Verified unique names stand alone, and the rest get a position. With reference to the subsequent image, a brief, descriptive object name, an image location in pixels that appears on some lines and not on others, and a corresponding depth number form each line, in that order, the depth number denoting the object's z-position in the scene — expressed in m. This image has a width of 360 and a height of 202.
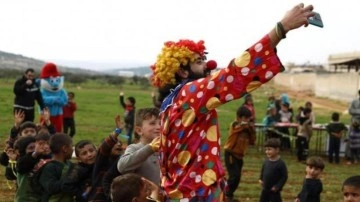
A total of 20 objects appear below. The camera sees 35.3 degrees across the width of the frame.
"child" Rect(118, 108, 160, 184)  3.86
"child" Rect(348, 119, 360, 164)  12.91
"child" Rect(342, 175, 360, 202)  3.95
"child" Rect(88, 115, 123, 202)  4.44
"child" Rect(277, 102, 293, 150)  14.66
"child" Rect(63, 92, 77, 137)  14.03
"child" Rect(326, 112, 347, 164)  12.90
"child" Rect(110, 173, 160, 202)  3.24
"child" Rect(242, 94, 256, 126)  13.19
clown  3.04
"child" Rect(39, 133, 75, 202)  4.82
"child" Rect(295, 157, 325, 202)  5.71
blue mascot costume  11.82
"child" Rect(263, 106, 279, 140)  14.12
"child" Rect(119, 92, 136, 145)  13.51
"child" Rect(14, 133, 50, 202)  5.18
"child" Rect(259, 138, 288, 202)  6.79
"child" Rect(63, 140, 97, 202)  4.77
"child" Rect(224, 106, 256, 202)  8.11
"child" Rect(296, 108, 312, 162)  12.96
